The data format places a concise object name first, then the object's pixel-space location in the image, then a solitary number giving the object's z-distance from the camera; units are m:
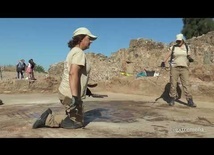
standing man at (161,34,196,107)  7.04
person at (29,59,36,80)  14.21
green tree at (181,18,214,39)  34.75
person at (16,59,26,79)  15.52
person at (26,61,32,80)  13.94
